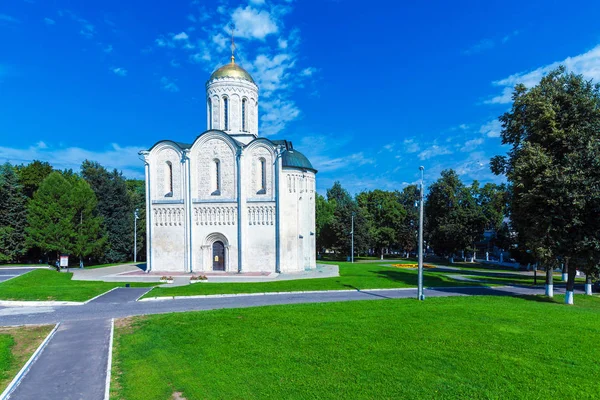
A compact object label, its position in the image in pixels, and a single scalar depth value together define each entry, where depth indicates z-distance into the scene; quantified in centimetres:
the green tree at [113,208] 4303
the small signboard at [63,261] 3192
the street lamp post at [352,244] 4849
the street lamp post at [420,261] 1719
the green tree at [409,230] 5750
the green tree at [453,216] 4762
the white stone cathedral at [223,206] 3150
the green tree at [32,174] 4041
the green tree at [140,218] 4688
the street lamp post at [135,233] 4220
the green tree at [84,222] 3588
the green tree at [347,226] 5075
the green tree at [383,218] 5575
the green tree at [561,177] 1684
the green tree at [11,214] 3709
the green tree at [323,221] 5447
